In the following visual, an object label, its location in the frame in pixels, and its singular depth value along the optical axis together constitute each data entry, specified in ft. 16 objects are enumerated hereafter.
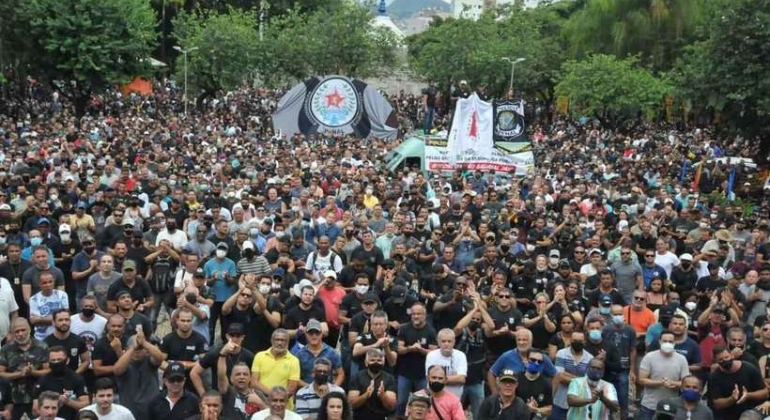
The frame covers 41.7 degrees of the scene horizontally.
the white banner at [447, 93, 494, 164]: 72.64
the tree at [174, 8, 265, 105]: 143.84
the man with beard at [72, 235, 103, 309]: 35.01
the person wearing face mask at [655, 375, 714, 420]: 25.09
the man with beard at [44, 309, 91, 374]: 26.53
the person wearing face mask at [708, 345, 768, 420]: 27.17
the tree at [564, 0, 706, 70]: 148.66
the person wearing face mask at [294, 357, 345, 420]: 24.38
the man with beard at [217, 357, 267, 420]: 24.61
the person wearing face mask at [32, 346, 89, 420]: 24.84
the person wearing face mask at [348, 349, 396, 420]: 25.13
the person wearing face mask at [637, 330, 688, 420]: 27.81
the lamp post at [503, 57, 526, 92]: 155.20
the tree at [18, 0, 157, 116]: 115.96
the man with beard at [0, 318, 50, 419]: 25.41
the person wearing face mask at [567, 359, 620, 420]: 25.84
